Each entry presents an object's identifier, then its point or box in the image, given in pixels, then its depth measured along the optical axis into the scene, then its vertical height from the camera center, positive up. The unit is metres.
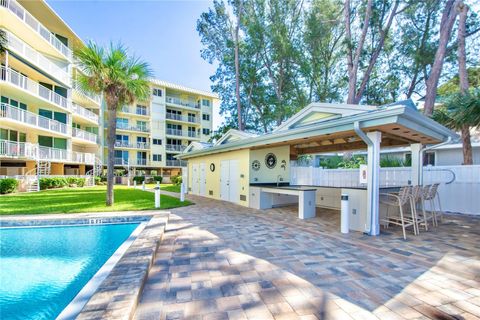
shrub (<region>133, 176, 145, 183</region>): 28.62 -1.98
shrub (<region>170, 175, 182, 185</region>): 26.97 -2.10
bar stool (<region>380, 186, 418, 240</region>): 5.56 -0.88
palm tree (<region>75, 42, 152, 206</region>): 9.43 +3.54
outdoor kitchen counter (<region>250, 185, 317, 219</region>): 7.90 -1.45
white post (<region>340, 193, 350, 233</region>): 6.01 -1.31
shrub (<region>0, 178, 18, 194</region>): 13.84 -1.37
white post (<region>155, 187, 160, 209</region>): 9.85 -1.47
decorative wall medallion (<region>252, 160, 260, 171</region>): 10.43 -0.13
